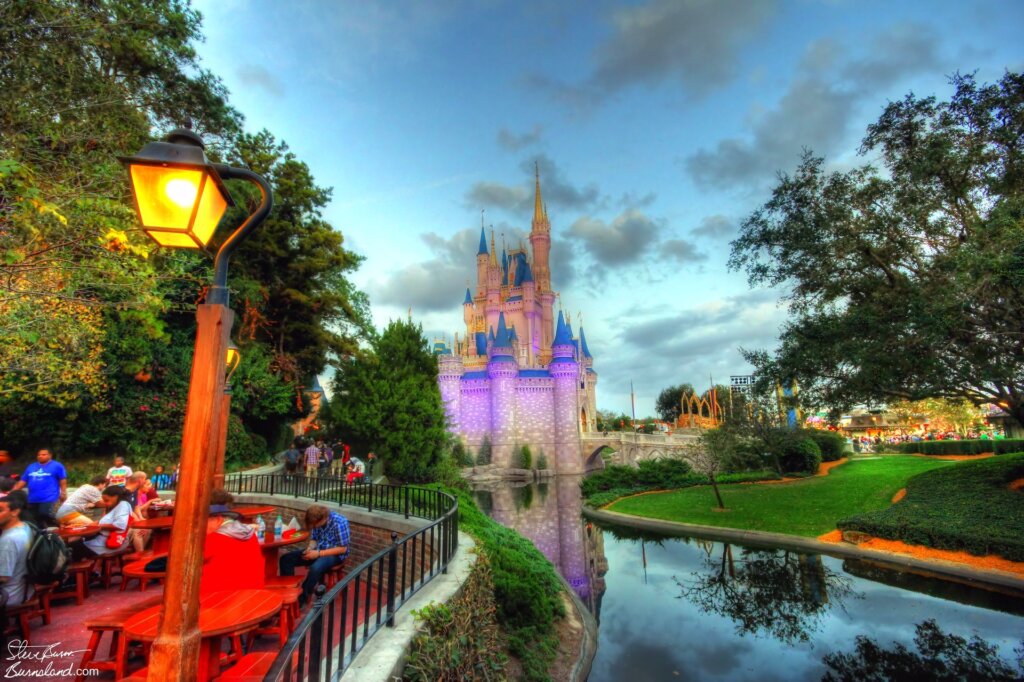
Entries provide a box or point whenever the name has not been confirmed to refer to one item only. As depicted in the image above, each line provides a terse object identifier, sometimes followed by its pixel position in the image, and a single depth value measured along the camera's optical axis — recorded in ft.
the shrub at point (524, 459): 137.69
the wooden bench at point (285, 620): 15.61
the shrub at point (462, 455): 131.85
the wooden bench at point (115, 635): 12.04
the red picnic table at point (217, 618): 10.55
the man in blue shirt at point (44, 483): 24.98
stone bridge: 130.11
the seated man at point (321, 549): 19.34
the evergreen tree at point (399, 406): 59.72
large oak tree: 38.34
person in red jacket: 14.23
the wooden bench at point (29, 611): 15.14
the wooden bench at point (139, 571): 16.55
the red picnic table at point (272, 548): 19.45
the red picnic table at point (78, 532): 20.18
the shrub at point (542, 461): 139.50
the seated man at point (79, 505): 23.47
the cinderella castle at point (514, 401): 141.79
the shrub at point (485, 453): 139.44
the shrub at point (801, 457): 92.32
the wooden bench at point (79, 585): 19.66
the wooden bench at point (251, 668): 11.20
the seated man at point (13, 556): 14.83
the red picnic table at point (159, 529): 21.17
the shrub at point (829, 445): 106.42
